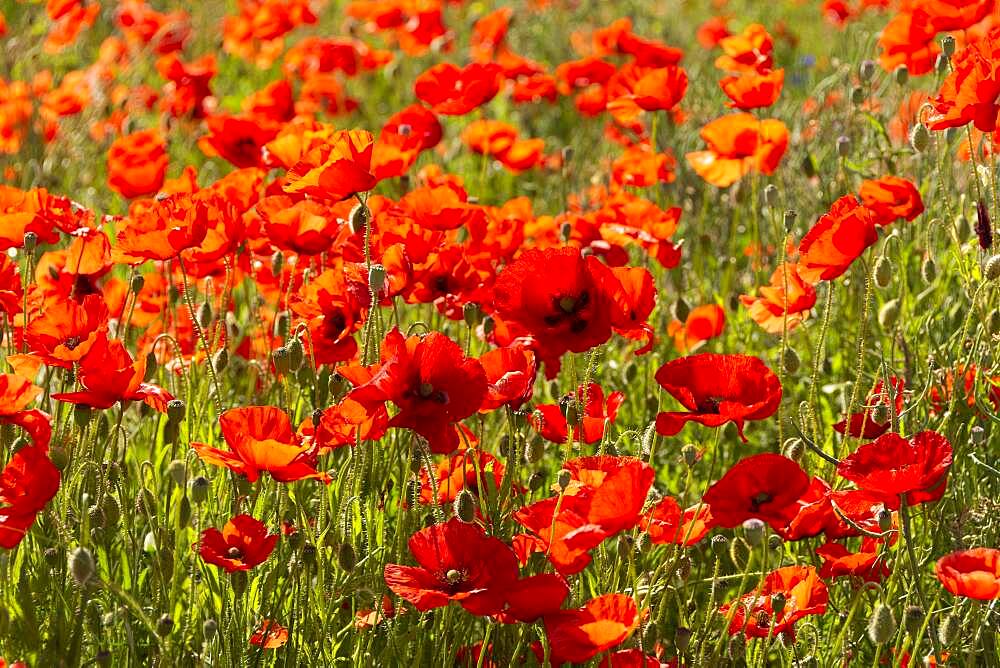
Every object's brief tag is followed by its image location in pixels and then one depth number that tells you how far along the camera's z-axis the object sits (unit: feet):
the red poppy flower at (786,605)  13.09
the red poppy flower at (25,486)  12.26
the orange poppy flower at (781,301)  18.13
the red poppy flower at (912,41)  21.18
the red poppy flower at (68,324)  14.46
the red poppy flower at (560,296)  13.51
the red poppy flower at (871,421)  14.90
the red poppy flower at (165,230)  15.35
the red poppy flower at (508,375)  13.23
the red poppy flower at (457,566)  12.24
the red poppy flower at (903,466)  11.87
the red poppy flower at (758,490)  12.82
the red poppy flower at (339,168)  14.38
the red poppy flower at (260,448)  12.80
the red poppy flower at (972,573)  11.25
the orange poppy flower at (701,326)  19.72
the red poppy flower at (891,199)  17.74
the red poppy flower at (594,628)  11.53
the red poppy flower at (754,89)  20.94
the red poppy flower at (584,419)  15.30
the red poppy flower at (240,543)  12.89
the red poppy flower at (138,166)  22.12
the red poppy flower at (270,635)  13.64
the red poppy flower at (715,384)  13.48
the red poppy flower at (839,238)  14.88
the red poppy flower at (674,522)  13.27
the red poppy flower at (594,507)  11.56
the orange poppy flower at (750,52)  23.84
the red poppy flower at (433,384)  12.51
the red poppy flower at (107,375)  13.52
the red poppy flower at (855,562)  13.69
